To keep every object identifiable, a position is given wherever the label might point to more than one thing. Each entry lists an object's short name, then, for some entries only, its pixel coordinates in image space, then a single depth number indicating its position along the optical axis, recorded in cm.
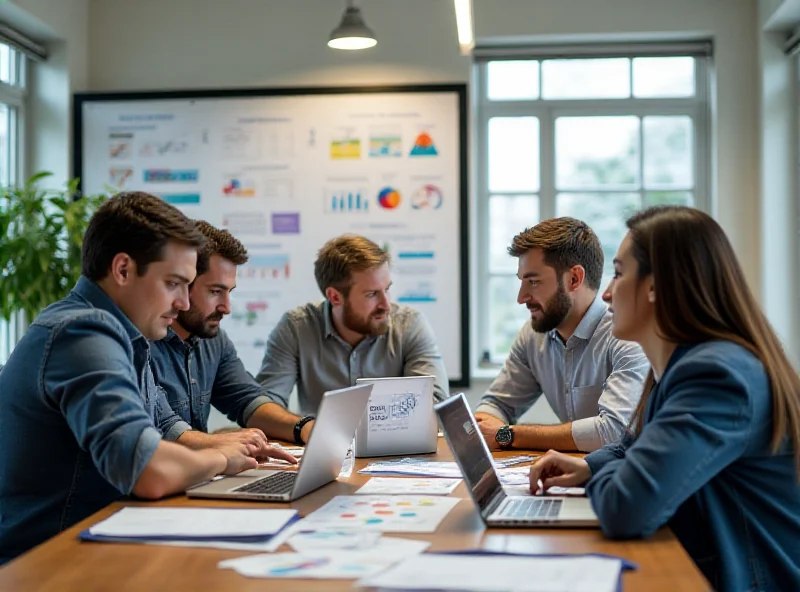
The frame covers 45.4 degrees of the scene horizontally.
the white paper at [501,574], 128
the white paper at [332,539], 153
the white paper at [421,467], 227
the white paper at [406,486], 201
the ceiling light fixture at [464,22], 330
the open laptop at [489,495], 168
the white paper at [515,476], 213
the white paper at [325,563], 138
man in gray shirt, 346
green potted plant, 430
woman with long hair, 159
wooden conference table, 135
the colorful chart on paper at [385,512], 169
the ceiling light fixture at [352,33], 416
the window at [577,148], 511
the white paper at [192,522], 161
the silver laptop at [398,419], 252
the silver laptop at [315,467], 193
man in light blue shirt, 301
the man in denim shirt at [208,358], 292
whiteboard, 499
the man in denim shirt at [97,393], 181
